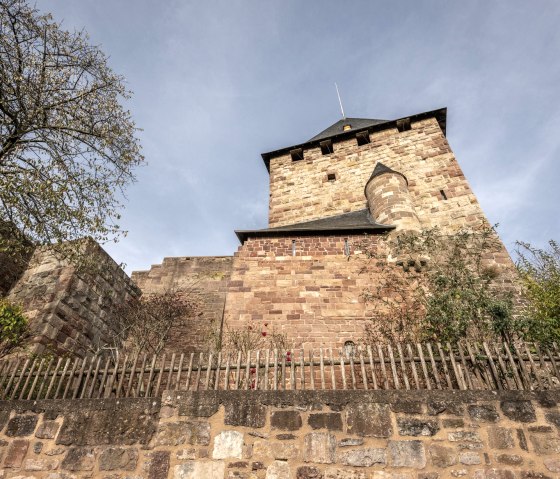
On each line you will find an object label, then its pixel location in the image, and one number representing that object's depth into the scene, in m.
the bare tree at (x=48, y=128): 7.60
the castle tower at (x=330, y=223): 8.50
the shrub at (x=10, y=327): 6.83
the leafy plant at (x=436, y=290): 6.56
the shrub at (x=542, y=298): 6.19
